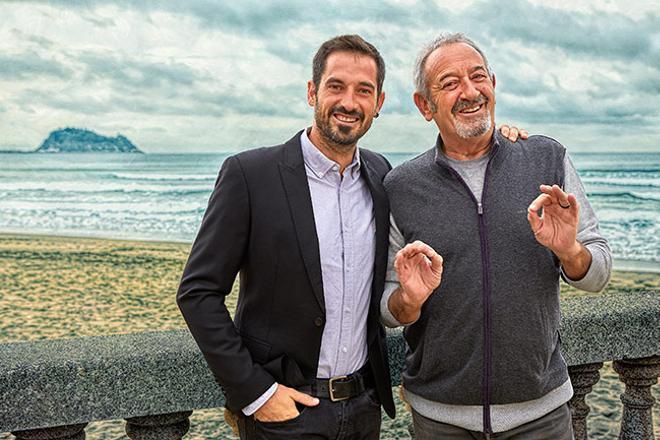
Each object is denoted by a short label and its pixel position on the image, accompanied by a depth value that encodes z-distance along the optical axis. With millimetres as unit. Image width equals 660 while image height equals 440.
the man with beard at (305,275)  2051
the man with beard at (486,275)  2080
